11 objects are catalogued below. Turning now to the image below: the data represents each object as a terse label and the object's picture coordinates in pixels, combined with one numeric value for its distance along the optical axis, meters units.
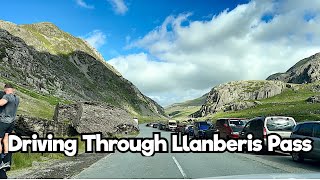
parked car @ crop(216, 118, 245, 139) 15.70
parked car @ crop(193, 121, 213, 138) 20.53
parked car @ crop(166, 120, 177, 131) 35.95
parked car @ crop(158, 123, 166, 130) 40.72
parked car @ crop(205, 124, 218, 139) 18.19
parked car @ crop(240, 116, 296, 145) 12.10
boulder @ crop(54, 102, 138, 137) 18.44
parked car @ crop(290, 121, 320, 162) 8.84
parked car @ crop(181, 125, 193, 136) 25.34
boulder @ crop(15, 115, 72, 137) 12.09
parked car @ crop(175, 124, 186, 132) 30.95
